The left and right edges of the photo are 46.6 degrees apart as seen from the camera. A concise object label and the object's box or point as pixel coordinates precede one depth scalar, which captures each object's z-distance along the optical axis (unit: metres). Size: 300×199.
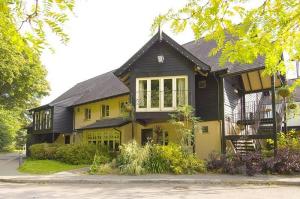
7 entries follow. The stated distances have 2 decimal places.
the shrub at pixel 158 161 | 17.08
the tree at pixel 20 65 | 2.63
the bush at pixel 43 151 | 26.55
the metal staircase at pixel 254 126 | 20.45
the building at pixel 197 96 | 20.62
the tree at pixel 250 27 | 3.68
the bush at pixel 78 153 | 23.20
